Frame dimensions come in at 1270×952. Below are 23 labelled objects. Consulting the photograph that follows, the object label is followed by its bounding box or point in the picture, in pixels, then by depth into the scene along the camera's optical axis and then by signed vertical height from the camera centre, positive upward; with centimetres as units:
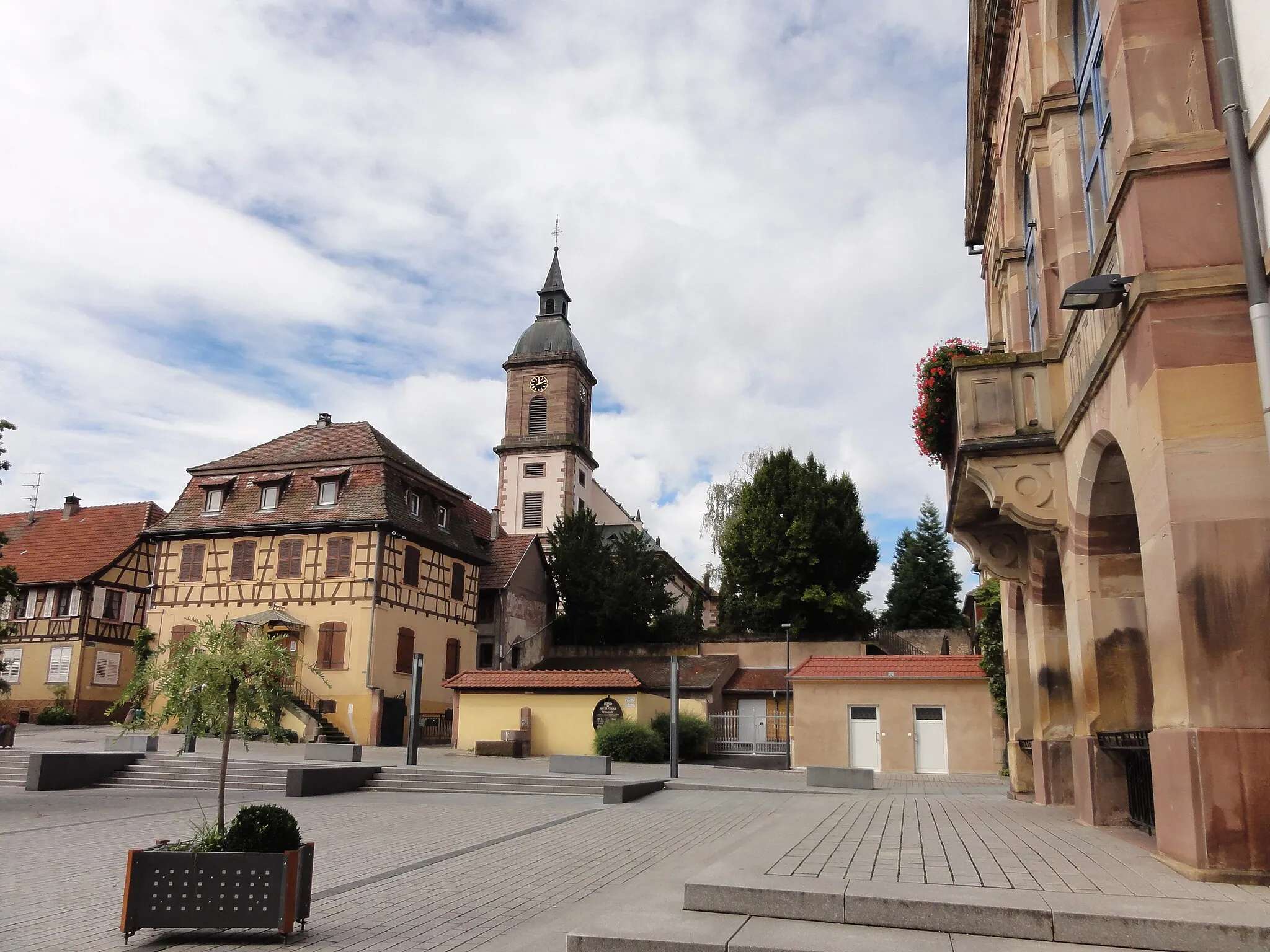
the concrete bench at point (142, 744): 2359 -106
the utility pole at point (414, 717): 2411 -37
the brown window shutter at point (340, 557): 3775 +517
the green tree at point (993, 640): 2258 +156
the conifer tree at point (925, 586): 5916 +709
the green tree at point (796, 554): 4909 +732
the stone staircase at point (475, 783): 1994 -157
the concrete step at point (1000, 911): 506 -105
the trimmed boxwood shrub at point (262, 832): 717 -91
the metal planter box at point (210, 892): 693 -128
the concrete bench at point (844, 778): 2034 -135
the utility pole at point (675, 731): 2325 -57
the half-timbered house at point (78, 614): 4031 +326
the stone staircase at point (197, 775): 2098 -158
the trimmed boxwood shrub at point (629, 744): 2880 -105
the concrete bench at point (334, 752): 2247 -115
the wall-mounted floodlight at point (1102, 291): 733 +297
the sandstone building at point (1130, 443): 643 +220
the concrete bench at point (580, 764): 2178 -125
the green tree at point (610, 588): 5091 +570
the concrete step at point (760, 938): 537 -122
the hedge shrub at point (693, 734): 3319 -90
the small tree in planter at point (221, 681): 825 +13
